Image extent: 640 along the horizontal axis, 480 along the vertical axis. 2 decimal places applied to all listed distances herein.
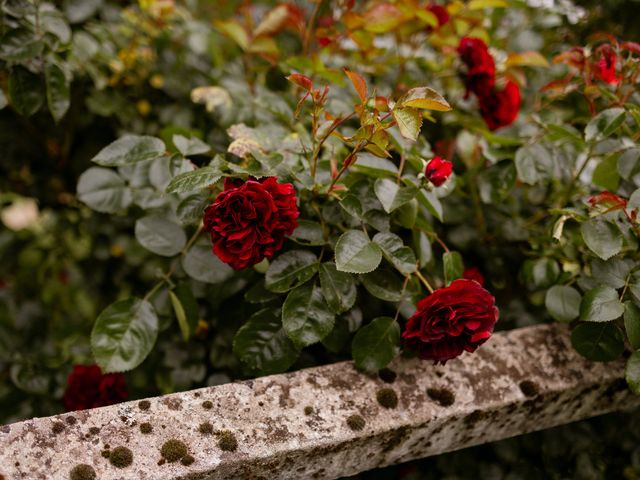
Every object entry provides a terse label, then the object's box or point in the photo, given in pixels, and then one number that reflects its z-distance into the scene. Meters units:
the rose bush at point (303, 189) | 0.95
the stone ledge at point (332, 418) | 0.89
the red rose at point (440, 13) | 1.14
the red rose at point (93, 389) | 1.02
